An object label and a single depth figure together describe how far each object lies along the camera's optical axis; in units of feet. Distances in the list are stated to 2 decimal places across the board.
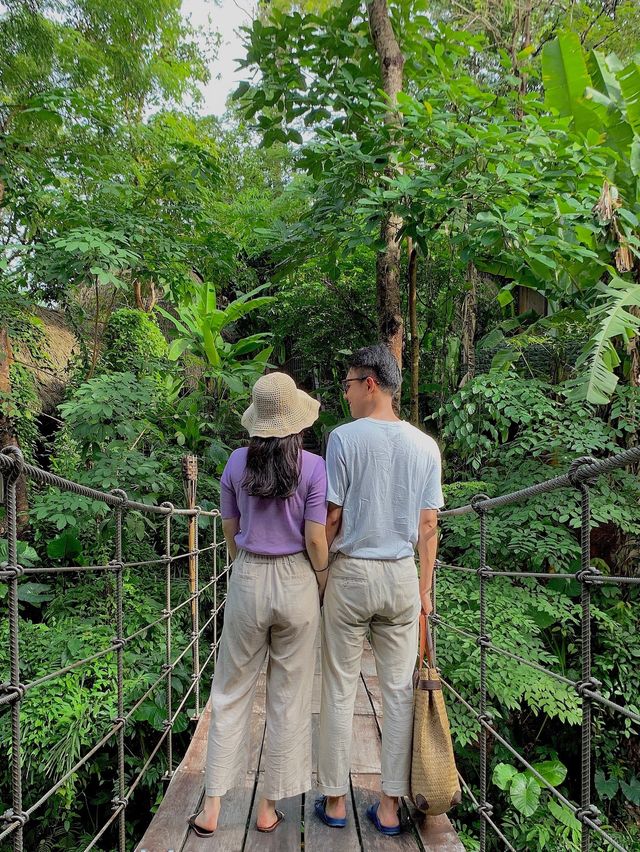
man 5.92
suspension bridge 3.90
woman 5.80
